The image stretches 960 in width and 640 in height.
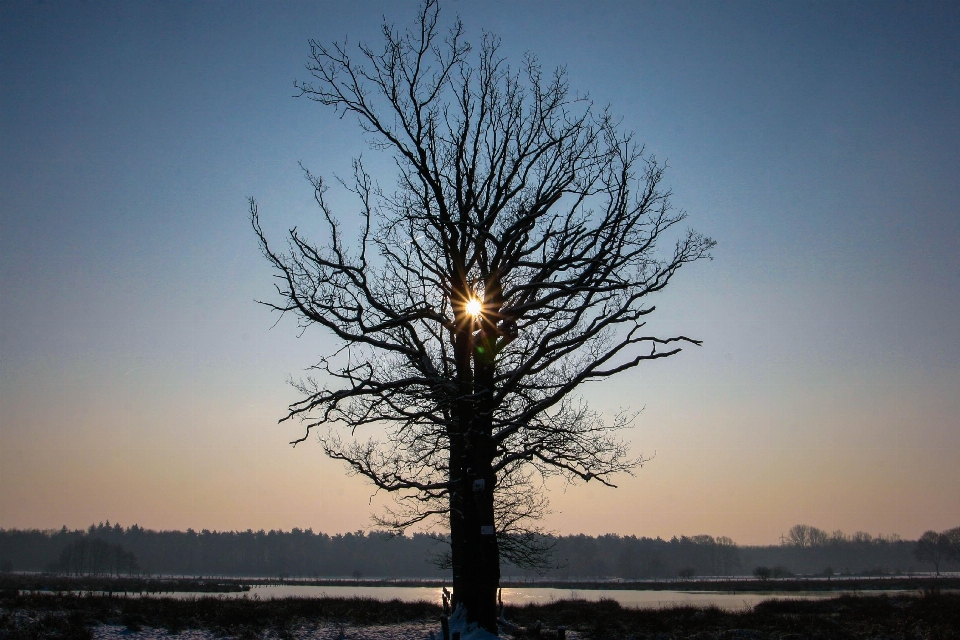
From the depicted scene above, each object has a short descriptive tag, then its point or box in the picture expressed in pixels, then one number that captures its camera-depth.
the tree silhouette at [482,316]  14.63
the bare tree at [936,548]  126.19
